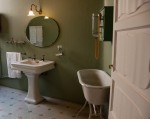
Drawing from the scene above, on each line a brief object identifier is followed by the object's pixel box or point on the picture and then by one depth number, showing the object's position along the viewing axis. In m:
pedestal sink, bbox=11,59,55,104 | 3.20
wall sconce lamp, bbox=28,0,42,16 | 3.48
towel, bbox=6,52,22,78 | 3.99
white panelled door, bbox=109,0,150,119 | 0.99
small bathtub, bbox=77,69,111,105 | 2.13
